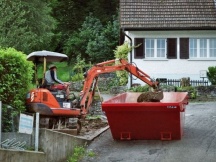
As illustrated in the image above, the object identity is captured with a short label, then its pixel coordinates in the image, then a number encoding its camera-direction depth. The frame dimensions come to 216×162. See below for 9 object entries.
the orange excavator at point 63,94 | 14.57
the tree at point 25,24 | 37.69
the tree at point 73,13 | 59.56
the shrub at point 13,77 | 12.77
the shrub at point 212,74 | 31.87
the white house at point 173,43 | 34.59
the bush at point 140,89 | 28.58
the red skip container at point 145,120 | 14.14
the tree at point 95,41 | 48.94
